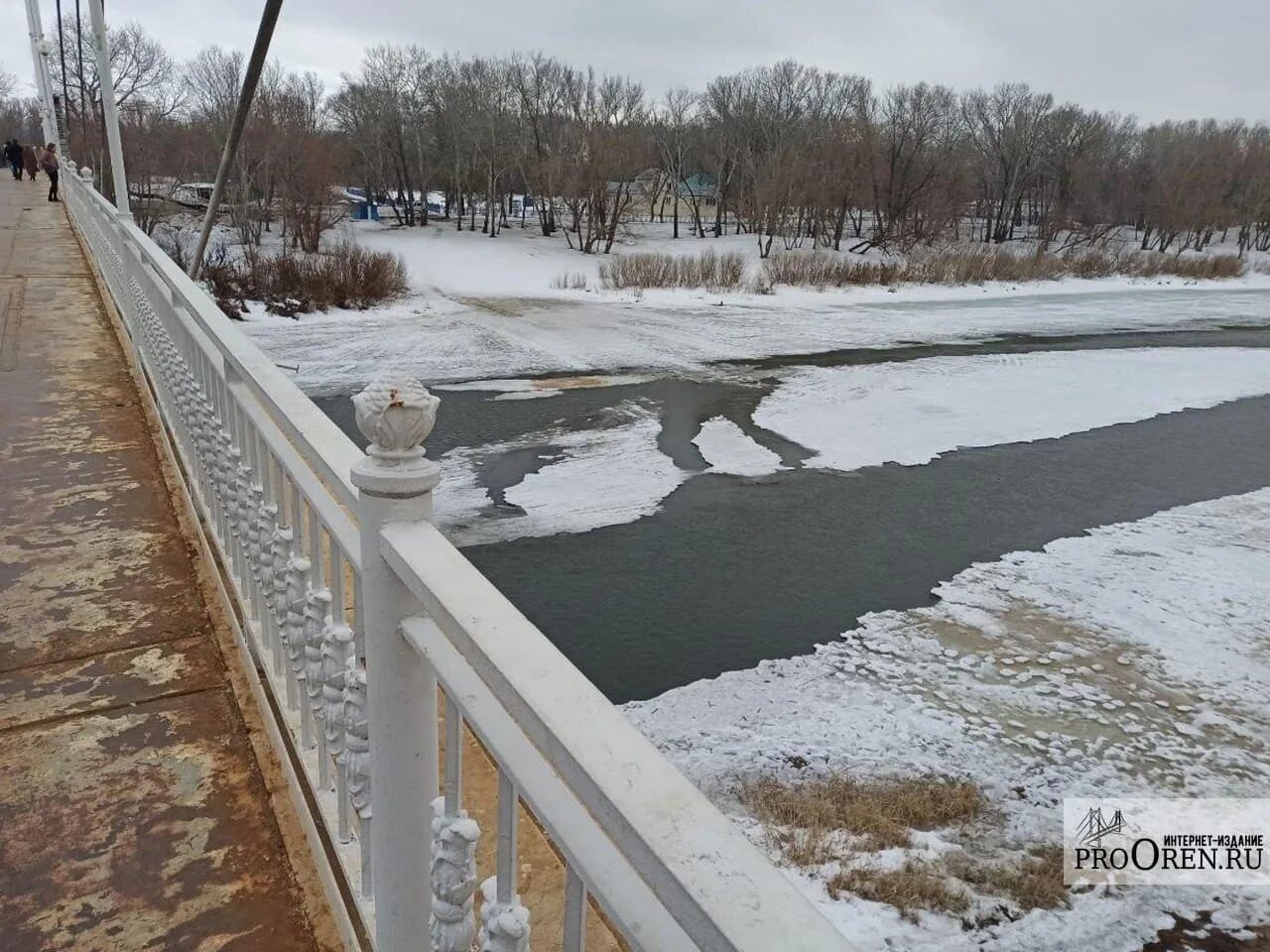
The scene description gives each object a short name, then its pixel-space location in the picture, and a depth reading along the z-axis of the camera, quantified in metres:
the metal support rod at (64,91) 18.75
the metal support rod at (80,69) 13.83
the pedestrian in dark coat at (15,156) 29.02
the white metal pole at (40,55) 20.55
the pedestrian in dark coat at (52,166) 21.80
